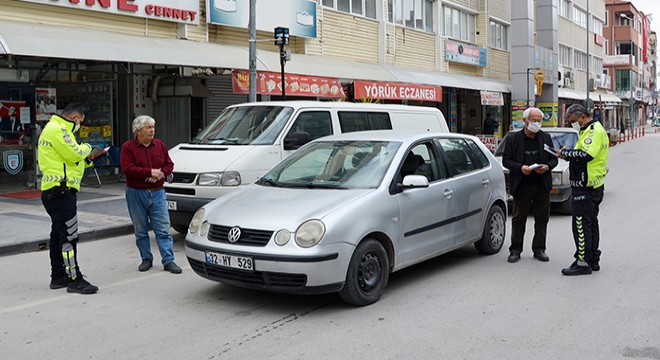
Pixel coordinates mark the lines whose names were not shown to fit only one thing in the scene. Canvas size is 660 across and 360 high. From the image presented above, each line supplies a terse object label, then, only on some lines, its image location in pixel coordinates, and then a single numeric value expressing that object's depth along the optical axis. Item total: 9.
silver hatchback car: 5.30
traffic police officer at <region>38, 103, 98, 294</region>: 6.17
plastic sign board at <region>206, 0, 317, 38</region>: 16.77
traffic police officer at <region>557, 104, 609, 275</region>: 6.84
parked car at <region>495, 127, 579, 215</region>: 11.05
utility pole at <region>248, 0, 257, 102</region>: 14.13
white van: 8.43
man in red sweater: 6.94
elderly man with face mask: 7.34
